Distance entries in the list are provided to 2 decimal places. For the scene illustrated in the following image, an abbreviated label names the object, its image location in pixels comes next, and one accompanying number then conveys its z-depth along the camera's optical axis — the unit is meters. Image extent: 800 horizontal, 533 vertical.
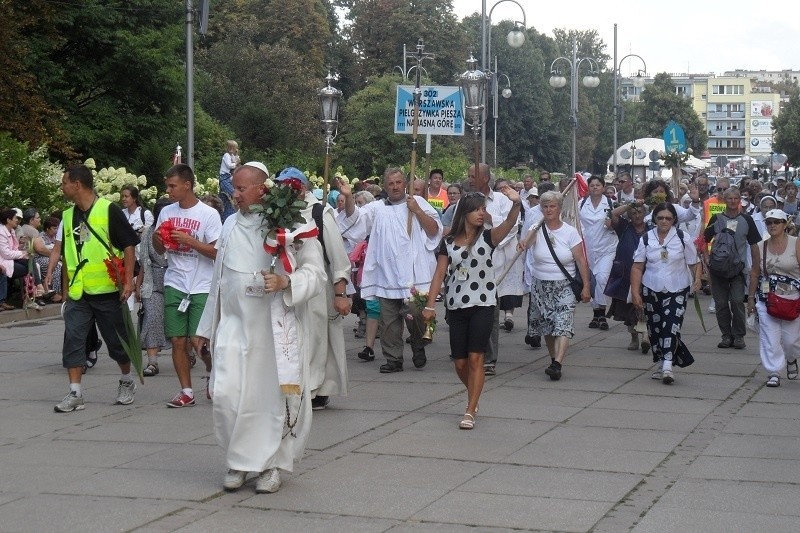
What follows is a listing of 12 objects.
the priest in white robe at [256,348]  7.19
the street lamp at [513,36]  35.14
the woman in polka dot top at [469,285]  9.52
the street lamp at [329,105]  21.27
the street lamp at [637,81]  56.44
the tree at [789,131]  89.00
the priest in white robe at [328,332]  9.89
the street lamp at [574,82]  47.87
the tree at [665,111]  103.69
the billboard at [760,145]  179.38
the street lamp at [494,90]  39.83
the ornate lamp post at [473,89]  20.75
